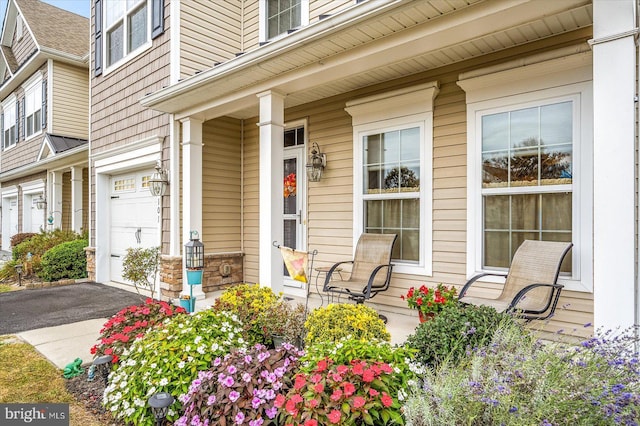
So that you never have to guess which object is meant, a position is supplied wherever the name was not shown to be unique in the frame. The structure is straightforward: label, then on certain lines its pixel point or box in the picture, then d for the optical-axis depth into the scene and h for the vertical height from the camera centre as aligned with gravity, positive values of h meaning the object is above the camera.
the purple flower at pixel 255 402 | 1.81 -0.91
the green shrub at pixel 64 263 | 7.26 -0.96
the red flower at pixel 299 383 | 1.74 -0.78
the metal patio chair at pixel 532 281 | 3.04 -0.57
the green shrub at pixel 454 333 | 2.27 -0.74
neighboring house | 9.70 +2.87
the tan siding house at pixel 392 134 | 2.60 +0.89
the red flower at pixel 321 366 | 1.78 -0.72
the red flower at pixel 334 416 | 1.53 -0.83
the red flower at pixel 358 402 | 1.57 -0.79
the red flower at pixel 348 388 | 1.62 -0.75
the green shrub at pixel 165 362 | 2.13 -0.90
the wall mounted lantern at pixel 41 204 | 10.39 +0.28
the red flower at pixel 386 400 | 1.61 -0.80
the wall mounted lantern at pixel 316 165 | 5.08 +0.65
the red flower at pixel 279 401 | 1.72 -0.85
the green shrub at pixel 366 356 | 1.87 -0.75
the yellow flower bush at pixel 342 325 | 2.48 -0.75
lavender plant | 1.40 -0.71
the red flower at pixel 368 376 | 1.66 -0.72
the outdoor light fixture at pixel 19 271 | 6.89 -1.05
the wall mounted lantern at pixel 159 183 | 5.55 +0.46
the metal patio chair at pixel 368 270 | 4.06 -0.65
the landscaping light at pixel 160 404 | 1.93 -0.97
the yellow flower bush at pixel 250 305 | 2.93 -0.75
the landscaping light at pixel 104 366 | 2.54 -1.08
